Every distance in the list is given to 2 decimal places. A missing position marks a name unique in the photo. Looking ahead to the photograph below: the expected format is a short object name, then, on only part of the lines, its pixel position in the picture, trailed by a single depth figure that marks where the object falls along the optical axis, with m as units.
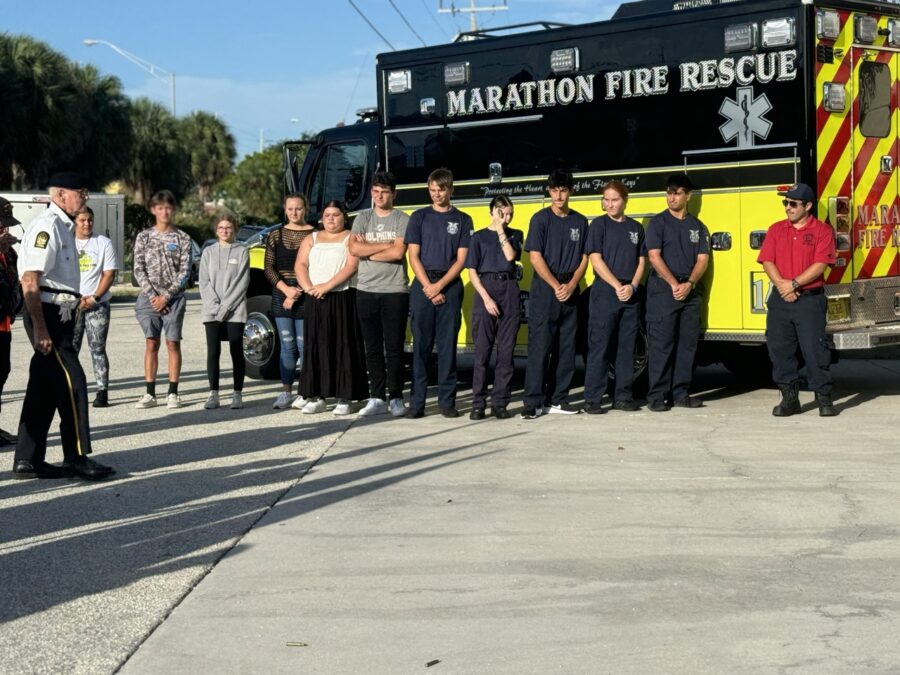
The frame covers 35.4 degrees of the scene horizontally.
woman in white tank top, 11.57
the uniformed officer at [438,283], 11.10
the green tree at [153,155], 65.69
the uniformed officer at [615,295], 11.17
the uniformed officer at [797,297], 10.55
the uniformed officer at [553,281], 11.09
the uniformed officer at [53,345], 8.31
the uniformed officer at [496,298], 11.00
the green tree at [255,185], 83.41
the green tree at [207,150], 85.25
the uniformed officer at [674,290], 11.07
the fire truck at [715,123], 10.81
